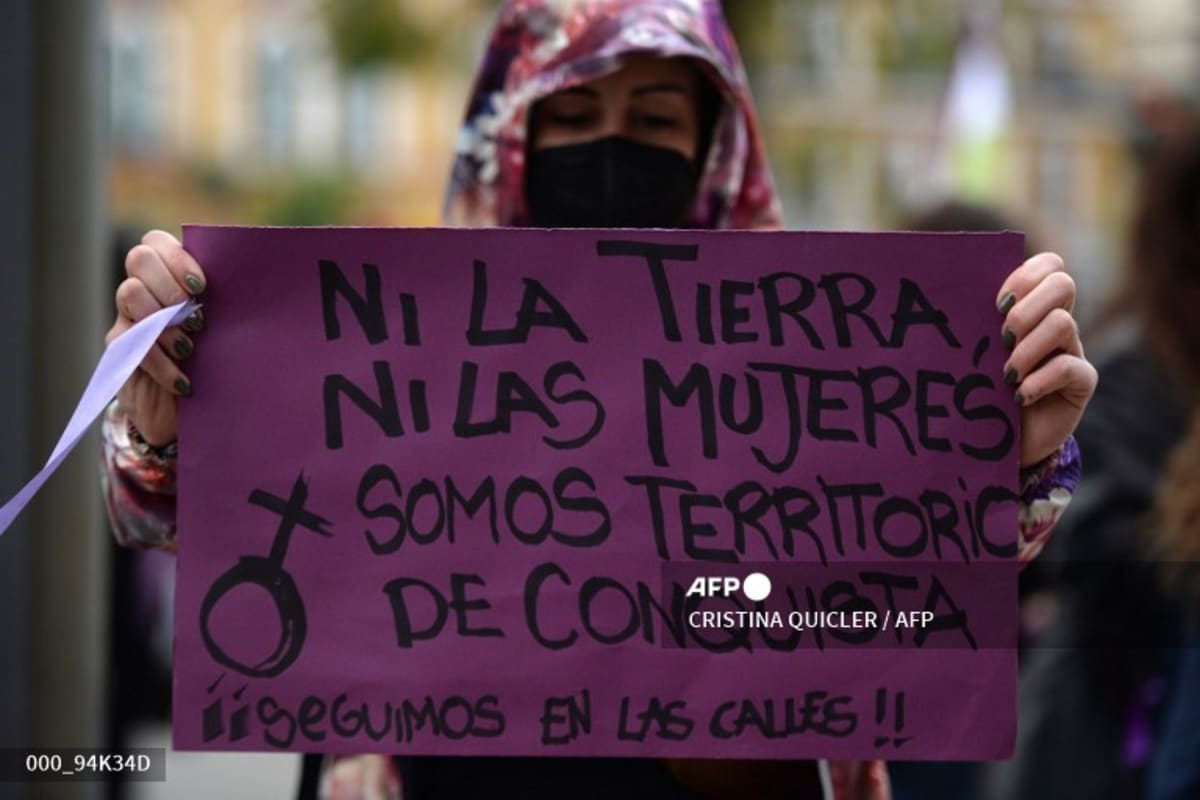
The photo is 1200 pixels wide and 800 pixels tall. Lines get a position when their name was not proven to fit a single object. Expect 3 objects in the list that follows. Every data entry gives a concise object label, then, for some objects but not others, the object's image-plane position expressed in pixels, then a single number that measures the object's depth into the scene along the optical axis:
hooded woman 2.07
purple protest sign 2.09
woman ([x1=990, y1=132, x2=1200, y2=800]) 3.83
